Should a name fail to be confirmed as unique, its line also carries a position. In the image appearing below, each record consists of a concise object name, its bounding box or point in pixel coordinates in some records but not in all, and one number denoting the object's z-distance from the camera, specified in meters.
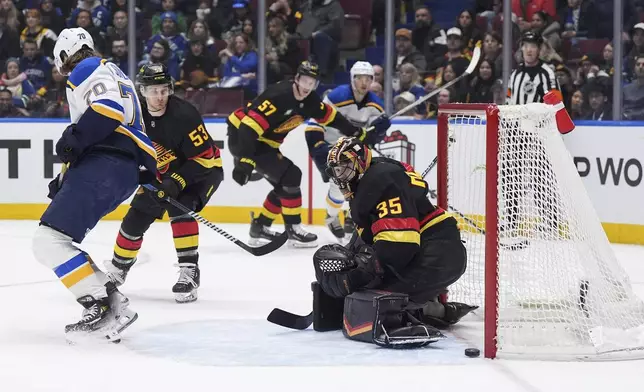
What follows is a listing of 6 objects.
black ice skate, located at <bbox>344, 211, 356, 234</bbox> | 14.05
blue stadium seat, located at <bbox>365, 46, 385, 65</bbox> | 16.17
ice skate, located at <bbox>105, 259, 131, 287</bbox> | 9.82
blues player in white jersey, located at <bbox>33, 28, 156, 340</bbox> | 7.46
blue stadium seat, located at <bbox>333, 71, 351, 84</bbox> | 17.02
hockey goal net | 7.18
